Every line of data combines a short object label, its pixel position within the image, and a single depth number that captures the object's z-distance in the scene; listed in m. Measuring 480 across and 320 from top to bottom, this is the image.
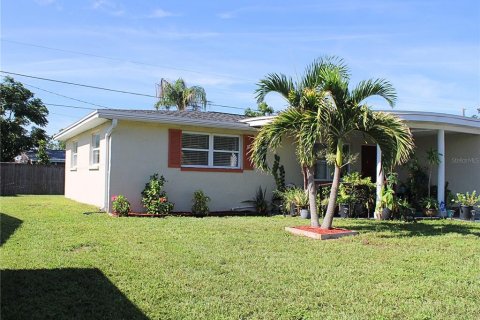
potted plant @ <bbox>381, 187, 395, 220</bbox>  11.69
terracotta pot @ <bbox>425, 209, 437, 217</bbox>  12.72
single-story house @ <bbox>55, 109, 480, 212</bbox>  12.13
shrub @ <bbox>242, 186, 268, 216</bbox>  13.85
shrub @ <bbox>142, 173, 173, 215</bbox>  11.80
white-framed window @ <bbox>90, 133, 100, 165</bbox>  14.31
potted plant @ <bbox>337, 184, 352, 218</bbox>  12.34
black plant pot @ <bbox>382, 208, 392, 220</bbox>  11.85
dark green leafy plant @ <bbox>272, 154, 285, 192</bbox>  14.11
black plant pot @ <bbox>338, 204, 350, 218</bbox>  12.35
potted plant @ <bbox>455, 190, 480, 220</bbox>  12.20
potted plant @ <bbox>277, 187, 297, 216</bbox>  12.84
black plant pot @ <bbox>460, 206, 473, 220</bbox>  12.20
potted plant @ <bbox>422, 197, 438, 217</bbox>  12.59
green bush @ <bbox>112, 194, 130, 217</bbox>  11.32
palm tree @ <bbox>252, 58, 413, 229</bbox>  8.67
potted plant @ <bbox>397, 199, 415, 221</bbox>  11.66
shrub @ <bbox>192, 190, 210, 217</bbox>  12.49
